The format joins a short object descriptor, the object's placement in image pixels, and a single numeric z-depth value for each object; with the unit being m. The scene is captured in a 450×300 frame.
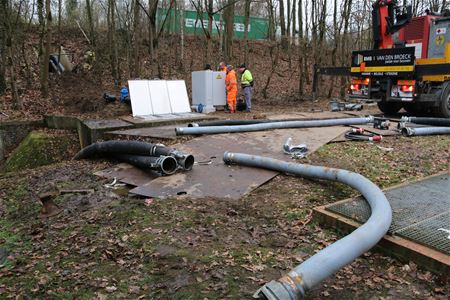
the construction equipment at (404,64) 10.86
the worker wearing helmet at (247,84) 13.76
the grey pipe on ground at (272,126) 8.60
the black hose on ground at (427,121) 9.85
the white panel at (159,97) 12.06
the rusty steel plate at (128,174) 5.91
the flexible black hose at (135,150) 6.04
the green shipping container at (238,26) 26.99
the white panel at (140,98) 11.62
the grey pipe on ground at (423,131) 8.91
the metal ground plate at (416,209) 3.72
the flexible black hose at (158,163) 5.82
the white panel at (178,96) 12.51
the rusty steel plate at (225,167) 5.35
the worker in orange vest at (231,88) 13.50
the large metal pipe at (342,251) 2.70
